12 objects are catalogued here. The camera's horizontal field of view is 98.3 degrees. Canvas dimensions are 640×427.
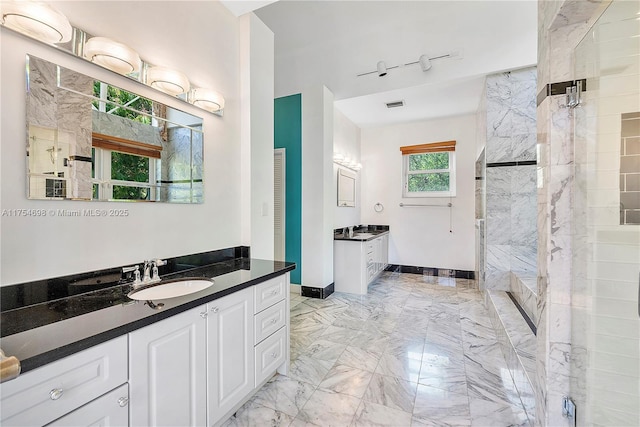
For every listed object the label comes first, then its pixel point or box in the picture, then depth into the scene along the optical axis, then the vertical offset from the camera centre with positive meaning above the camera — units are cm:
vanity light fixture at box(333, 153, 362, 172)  446 +87
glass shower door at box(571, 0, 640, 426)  125 -4
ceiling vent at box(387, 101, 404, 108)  417 +165
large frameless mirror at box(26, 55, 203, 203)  120 +37
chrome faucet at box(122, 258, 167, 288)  149 -34
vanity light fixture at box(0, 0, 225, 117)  111 +79
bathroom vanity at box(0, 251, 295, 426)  84 -56
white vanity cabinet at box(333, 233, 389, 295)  397 -78
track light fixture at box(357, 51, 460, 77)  303 +171
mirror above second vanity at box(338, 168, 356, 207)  458 +42
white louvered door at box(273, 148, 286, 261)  405 +15
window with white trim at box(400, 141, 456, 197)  500 +79
